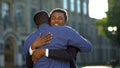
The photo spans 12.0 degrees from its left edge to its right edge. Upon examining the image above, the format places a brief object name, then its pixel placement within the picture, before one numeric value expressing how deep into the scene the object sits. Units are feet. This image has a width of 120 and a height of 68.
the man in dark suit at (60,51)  19.58
